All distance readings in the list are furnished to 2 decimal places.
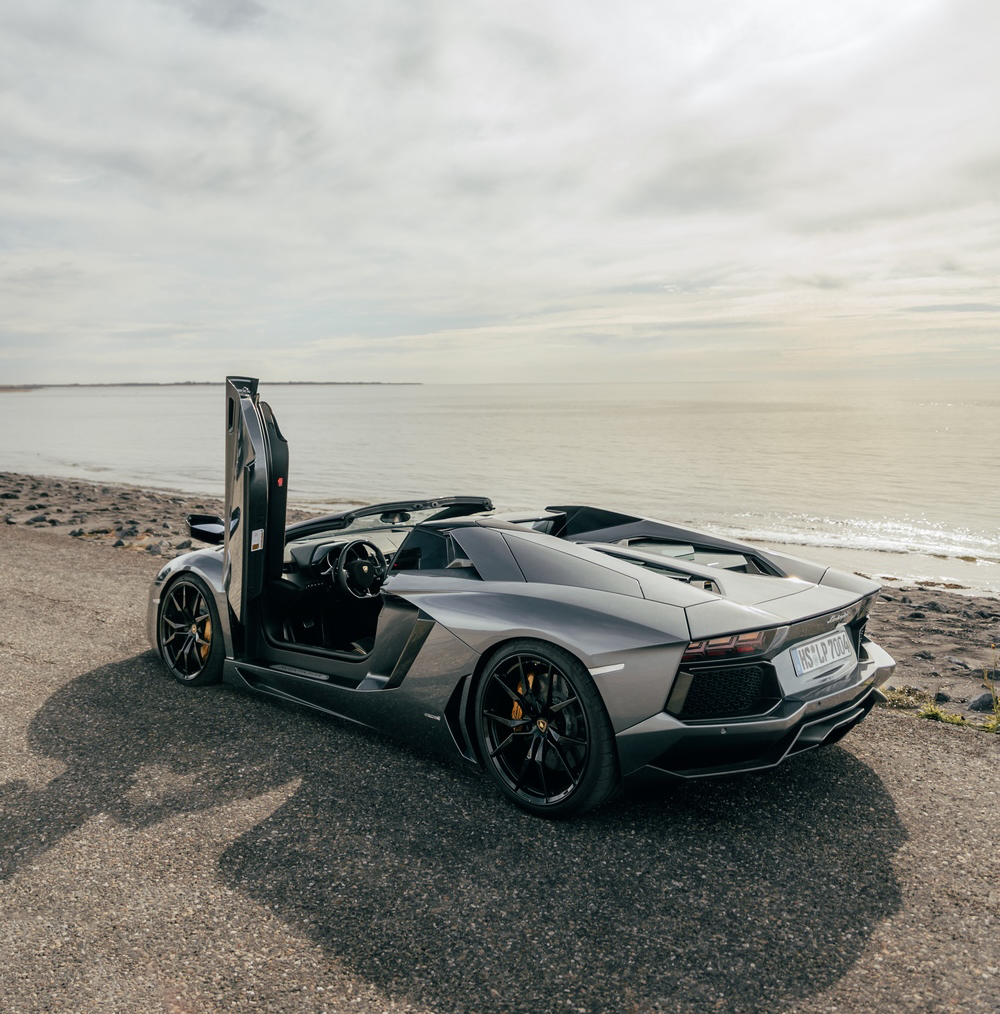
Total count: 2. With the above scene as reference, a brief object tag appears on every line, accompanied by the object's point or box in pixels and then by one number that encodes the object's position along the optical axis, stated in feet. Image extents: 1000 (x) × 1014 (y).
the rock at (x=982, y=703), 17.88
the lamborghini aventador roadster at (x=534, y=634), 10.39
